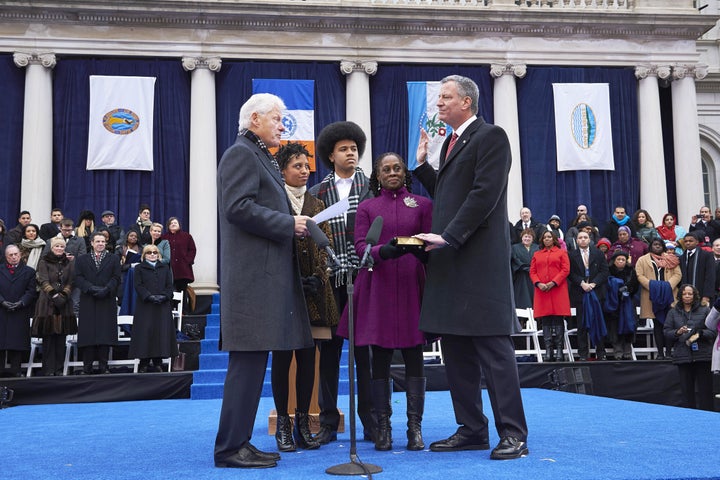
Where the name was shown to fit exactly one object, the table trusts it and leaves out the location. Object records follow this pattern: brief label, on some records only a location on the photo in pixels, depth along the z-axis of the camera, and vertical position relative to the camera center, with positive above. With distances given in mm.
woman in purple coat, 4926 +132
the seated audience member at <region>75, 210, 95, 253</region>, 13428 +1693
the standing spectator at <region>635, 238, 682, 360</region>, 12234 +409
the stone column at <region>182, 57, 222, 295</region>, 17109 +3356
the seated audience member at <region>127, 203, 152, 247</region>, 13547 +1696
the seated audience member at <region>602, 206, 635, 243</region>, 15625 +1720
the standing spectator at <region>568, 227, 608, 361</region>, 12227 +418
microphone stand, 3889 -707
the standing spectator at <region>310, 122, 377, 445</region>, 5484 +603
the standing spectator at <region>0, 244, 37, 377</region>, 10984 +298
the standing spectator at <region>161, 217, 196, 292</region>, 13805 +1188
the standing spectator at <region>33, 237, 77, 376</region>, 11055 +270
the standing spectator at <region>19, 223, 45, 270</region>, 12973 +1324
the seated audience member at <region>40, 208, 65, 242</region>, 14133 +1709
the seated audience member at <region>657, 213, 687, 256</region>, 15555 +1553
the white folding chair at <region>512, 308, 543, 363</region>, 12305 -309
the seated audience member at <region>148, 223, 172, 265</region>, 12750 +1340
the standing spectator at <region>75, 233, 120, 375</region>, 11086 +338
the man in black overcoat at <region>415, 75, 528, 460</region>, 4520 +211
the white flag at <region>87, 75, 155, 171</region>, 17188 +4331
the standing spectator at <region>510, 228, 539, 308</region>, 13117 +764
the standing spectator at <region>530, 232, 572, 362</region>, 11773 +341
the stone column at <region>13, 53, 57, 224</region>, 16906 +4102
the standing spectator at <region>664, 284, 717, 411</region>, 10695 -512
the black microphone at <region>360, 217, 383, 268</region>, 4109 +439
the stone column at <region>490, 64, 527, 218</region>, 18547 +4943
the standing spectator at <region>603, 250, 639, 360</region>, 12320 +11
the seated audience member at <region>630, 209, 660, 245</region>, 15034 +1667
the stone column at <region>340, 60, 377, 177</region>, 18156 +5173
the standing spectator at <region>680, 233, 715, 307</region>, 12328 +606
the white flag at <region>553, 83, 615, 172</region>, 18609 +4235
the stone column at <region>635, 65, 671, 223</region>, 18641 +4002
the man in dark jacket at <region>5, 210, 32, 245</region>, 13375 +1630
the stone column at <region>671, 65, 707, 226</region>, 19062 +4251
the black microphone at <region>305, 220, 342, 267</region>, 4051 +413
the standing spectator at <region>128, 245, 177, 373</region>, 11156 +83
